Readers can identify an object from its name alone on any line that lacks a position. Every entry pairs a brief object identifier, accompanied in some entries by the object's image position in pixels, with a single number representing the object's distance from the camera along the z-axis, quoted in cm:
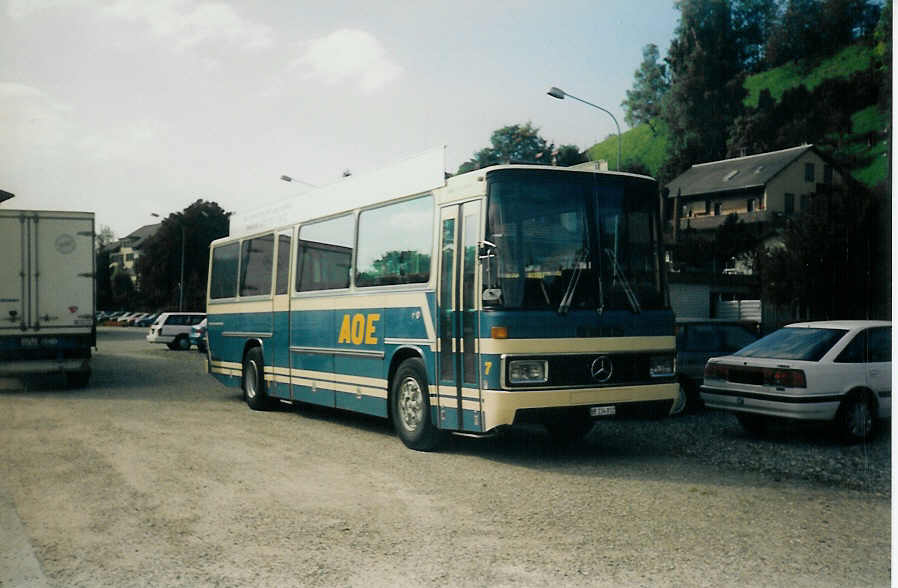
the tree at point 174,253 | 6906
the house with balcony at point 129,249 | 10654
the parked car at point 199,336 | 3538
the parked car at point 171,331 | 3769
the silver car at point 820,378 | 950
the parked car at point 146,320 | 7725
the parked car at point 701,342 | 1284
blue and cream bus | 807
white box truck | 1661
